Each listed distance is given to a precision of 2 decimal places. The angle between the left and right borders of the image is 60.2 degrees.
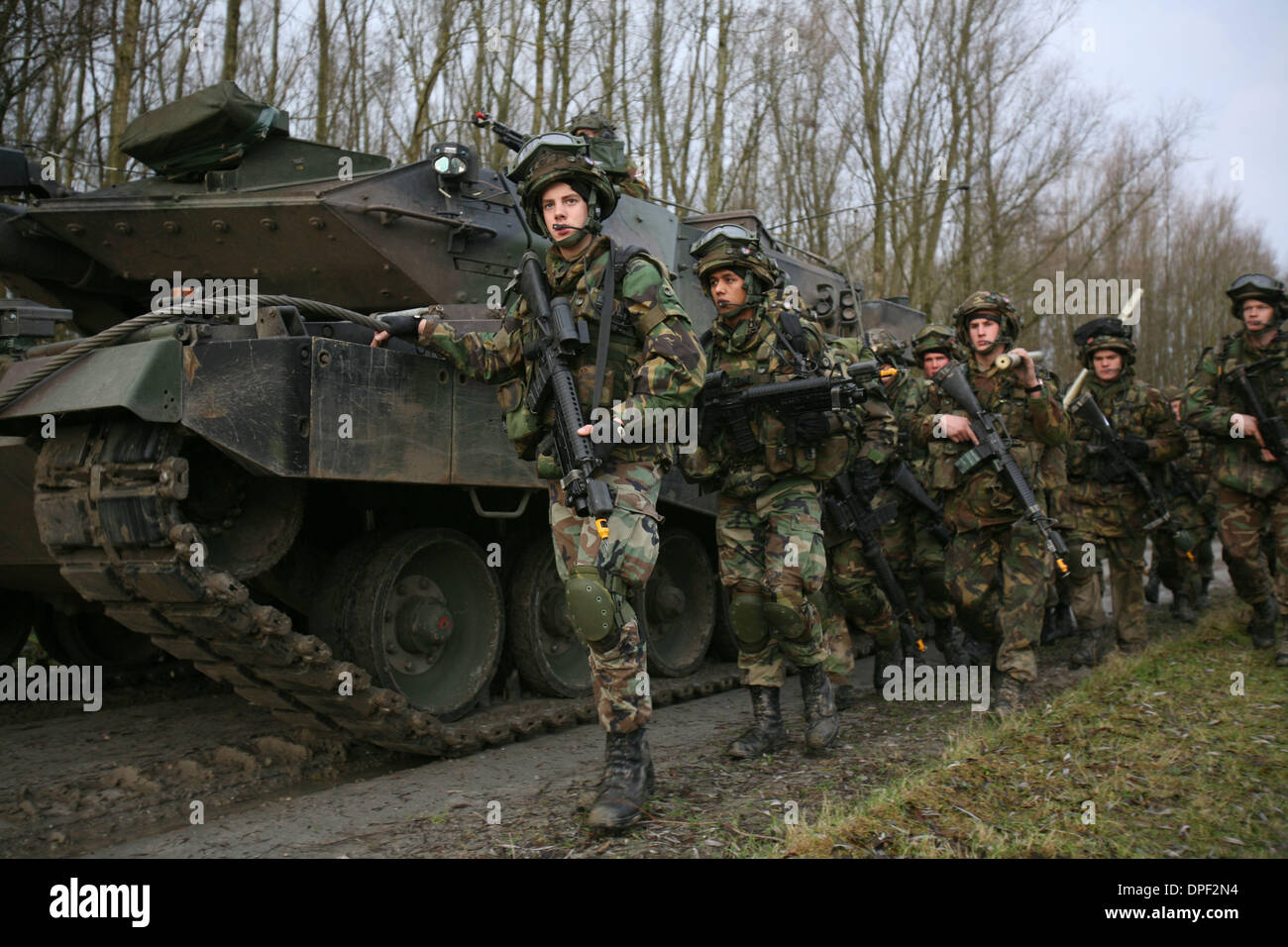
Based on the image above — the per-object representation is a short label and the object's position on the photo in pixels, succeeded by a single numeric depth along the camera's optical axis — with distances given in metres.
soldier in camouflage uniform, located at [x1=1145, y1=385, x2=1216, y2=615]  8.80
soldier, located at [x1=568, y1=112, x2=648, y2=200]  6.59
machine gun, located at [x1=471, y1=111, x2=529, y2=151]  5.71
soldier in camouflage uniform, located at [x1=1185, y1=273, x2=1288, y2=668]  6.54
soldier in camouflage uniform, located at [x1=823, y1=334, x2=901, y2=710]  6.04
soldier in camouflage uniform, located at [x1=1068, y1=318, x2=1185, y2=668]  7.56
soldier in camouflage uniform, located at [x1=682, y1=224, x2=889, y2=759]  4.77
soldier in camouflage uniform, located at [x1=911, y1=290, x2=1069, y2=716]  5.48
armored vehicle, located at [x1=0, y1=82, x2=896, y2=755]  4.21
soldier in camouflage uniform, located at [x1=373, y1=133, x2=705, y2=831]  3.82
